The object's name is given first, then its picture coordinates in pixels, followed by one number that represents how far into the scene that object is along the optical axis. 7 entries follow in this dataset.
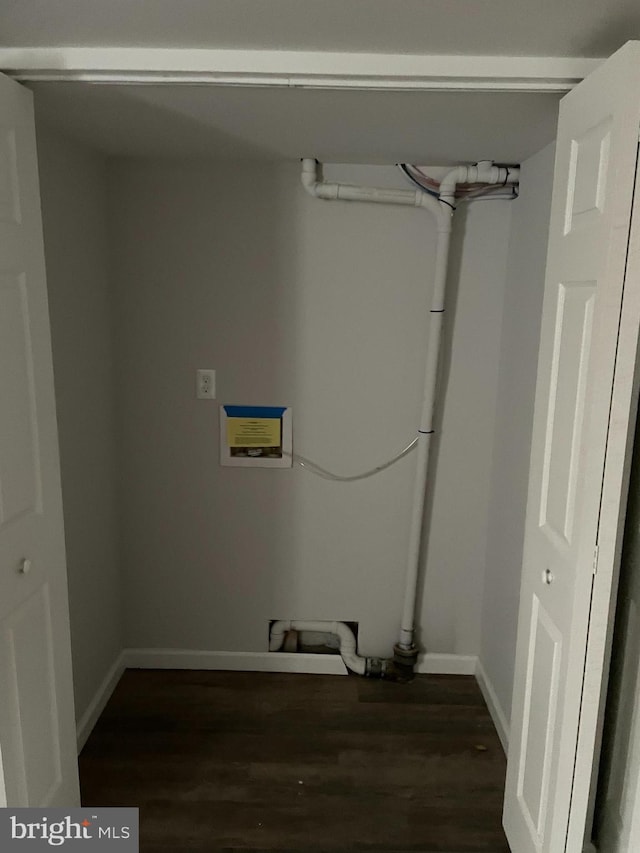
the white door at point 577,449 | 1.31
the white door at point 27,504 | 1.52
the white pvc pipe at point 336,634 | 2.80
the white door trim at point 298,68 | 1.48
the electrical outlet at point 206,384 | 2.62
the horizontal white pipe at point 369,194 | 2.42
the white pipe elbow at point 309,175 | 2.41
